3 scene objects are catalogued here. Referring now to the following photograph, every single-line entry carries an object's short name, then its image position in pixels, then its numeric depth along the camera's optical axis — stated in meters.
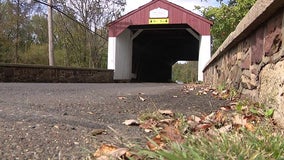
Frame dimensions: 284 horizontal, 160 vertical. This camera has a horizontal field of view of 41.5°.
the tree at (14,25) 31.42
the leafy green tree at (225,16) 16.88
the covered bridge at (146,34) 17.98
